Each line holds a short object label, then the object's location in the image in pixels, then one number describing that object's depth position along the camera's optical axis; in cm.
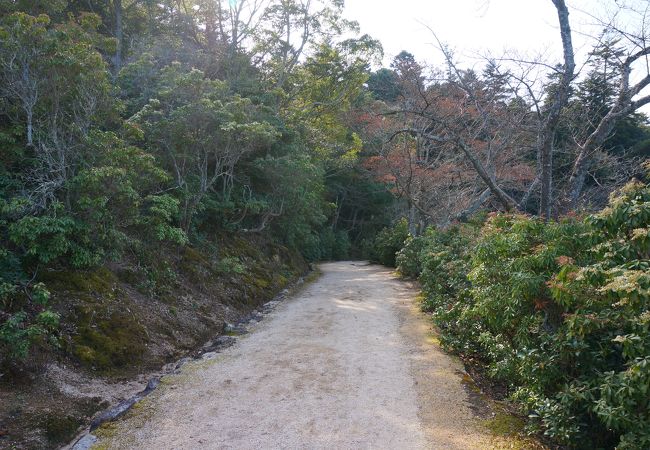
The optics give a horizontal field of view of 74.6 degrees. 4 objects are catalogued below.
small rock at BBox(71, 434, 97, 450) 370
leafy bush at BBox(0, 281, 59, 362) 408
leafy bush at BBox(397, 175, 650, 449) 286
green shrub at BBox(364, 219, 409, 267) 2141
